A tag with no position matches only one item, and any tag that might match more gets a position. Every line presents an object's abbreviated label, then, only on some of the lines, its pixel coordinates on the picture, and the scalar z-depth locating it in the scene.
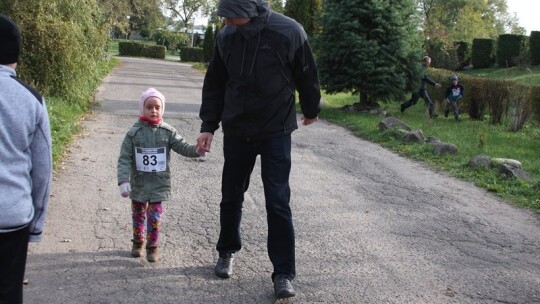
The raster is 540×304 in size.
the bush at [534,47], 30.50
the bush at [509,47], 32.56
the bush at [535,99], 13.67
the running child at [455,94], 15.58
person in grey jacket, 2.62
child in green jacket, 4.49
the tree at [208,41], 44.38
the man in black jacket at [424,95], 16.47
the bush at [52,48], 11.29
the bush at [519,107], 13.80
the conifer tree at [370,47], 15.16
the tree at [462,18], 45.23
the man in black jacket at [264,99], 3.91
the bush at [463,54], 37.80
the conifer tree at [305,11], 20.16
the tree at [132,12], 28.11
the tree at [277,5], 29.53
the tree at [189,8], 81.25
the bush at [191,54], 53.72
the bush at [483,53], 35.41
